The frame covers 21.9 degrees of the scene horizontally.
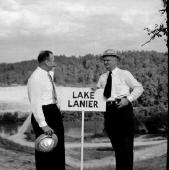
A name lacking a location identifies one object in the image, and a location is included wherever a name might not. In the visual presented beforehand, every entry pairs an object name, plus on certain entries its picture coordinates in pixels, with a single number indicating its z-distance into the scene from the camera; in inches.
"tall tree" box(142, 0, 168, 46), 315.9
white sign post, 236.8
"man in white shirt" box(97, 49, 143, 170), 216.2
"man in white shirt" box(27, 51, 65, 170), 199.6
